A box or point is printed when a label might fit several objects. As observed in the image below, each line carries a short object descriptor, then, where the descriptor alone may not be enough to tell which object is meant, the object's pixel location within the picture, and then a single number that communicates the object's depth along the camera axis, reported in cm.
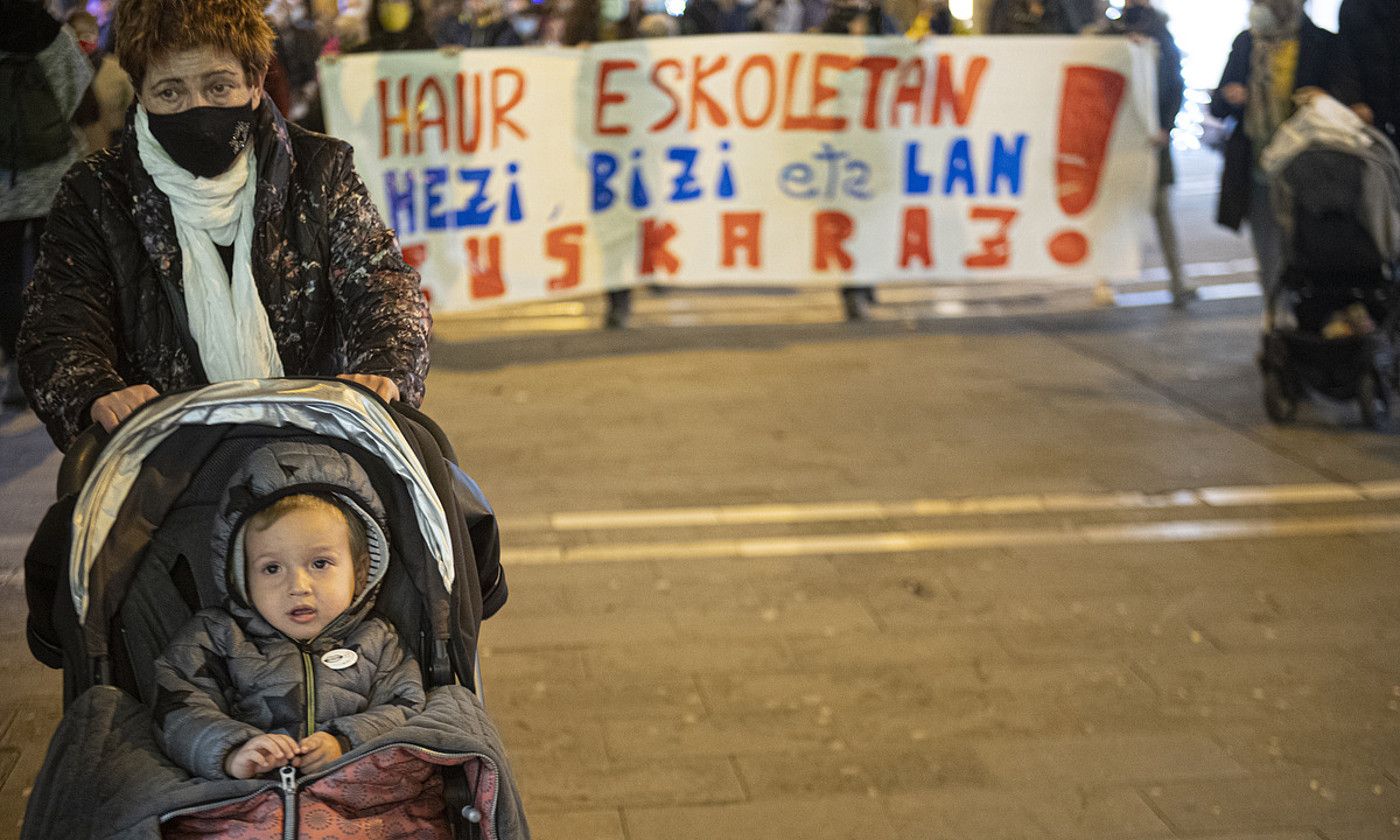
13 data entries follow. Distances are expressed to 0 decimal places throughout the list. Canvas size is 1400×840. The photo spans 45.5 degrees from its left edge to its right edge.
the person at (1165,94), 1023
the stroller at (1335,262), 721
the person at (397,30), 956
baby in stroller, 272
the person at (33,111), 751
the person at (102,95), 837
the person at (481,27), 1080
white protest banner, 944
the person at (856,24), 1028
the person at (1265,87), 820
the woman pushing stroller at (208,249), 303
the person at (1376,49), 827
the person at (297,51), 1096
